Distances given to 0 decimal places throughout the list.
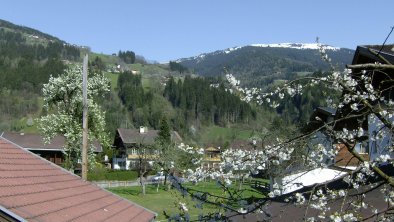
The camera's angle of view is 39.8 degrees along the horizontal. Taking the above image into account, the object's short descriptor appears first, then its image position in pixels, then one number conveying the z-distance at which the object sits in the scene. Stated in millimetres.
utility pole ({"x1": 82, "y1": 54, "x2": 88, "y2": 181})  17875
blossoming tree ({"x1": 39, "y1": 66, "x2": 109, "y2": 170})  28938
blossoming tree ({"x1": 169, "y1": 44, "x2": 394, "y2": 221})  4871
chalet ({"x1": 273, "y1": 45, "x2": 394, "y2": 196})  5281
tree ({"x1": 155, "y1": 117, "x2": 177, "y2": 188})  49834
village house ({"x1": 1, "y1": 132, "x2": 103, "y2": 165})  77875
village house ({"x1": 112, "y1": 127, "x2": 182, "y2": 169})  94125
